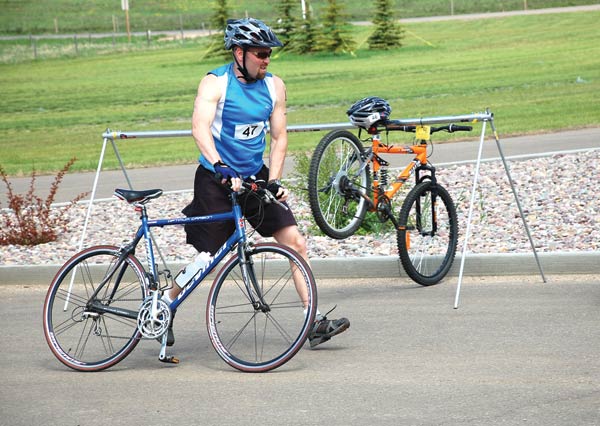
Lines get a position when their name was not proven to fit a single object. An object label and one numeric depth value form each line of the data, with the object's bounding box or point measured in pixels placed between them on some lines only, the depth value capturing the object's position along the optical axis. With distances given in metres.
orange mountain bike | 12.91
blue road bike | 10.42
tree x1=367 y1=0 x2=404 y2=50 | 77.81
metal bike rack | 13.28
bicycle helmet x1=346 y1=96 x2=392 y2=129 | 13.10
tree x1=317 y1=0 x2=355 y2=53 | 75.58
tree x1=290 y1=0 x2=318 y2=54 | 76.77
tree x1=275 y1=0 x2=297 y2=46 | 78.10
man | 10.60
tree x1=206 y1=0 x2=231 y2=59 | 82.56
